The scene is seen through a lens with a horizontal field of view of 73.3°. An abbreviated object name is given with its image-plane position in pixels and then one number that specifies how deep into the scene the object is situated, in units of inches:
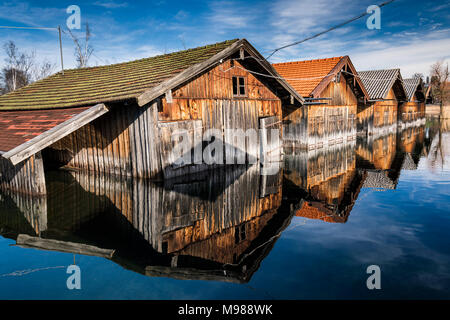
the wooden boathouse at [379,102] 1025.5
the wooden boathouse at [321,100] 711.1
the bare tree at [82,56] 1396.4
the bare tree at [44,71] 2065.7
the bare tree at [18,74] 1971.0
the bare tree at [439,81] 2057.6
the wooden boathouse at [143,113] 379.9
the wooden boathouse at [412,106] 1311.3
